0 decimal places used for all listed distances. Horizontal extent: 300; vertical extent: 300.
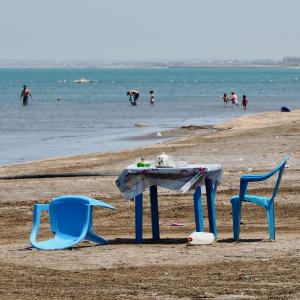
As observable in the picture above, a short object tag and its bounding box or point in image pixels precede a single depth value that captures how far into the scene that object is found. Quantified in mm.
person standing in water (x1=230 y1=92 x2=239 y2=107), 64619
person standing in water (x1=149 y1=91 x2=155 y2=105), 70025
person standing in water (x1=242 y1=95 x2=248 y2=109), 62650
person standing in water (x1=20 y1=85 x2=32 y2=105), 70025
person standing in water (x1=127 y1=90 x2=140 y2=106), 68875
